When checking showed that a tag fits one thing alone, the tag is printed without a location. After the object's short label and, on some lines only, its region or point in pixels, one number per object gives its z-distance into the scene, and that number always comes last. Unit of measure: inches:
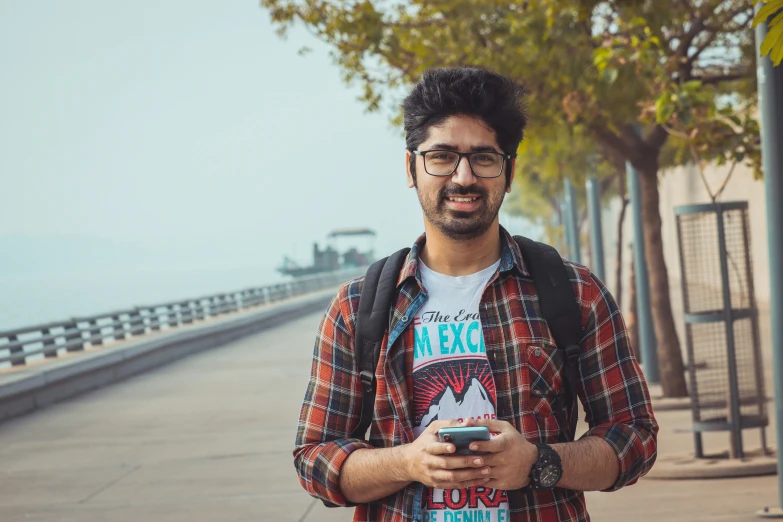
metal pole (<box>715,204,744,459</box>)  343.9
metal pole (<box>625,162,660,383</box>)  512.3
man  103.6
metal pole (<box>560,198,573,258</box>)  1052.5
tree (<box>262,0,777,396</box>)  399.2
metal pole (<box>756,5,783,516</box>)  276.2
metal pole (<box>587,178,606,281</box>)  730.8
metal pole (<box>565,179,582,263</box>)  992.9
